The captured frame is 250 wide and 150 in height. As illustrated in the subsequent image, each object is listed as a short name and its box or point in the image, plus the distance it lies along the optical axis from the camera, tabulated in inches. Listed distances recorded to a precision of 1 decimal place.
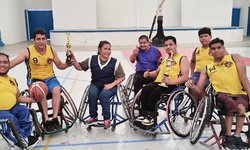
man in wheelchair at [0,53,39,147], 91.2
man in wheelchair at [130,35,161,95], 127.3
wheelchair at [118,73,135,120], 110.8
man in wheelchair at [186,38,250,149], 85.9
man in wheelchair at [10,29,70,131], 108.3
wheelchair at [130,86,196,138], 98.0
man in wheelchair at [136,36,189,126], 106.2
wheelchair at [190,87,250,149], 85.4
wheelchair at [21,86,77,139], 106.3
